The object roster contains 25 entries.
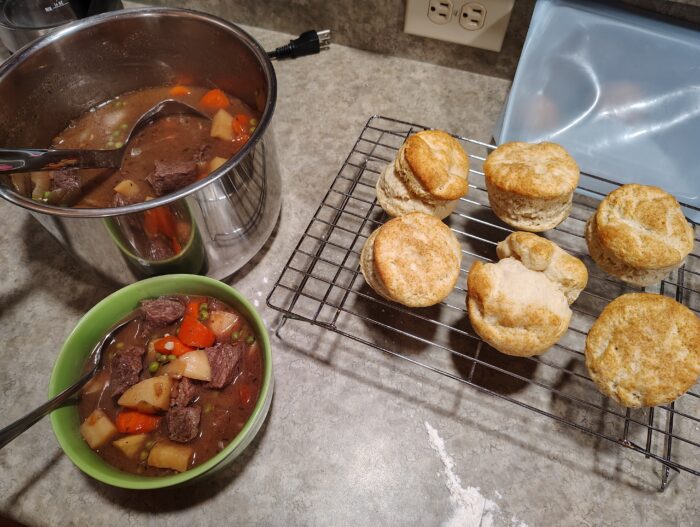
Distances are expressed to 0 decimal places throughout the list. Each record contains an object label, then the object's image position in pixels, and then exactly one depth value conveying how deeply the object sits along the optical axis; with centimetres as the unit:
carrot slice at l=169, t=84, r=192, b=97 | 55
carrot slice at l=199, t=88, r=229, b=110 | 53
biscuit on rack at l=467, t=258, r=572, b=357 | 37
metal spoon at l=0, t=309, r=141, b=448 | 31
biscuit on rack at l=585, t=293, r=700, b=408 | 35
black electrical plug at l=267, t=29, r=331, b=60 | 64
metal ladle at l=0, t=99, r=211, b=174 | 39
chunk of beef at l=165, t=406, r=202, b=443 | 36
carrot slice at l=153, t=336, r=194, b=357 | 39
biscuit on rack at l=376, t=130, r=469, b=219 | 42
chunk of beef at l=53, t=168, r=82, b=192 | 46
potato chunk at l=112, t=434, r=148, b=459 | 36
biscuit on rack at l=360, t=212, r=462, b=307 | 38
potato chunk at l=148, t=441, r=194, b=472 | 35
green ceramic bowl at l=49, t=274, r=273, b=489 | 32
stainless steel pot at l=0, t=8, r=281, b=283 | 37
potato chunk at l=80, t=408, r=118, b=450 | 36
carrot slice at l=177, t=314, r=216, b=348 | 40
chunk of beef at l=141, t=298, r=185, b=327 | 40
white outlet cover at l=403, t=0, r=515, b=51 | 53
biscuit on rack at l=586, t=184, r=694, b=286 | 39
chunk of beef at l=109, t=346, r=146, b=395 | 38
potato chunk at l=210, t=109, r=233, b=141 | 51
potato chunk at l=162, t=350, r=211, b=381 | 38
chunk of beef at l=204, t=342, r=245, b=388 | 38
